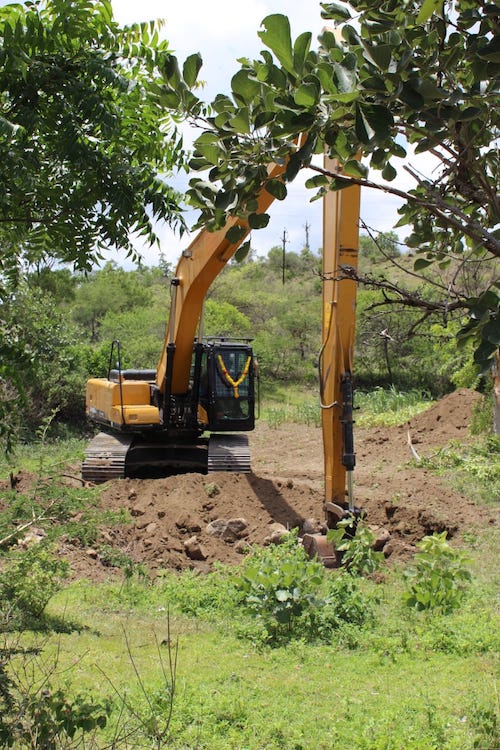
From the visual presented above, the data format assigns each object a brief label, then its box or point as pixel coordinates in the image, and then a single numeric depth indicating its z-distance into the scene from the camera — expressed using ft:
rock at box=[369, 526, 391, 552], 29.89
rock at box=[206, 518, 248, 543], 32.45
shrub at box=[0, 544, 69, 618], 17.78
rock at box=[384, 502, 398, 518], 33.81
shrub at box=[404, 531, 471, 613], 21.79
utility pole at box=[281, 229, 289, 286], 209.56
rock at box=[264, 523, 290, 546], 30.83
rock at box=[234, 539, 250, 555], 31.17
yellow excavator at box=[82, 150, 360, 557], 37.42
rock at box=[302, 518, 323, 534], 31.71
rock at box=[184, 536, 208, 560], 30.17
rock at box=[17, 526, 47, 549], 27.16
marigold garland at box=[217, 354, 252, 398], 41.98
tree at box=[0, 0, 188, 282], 10.34
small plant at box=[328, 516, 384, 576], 24.57
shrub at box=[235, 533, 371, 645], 21.07
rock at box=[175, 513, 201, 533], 32.76
